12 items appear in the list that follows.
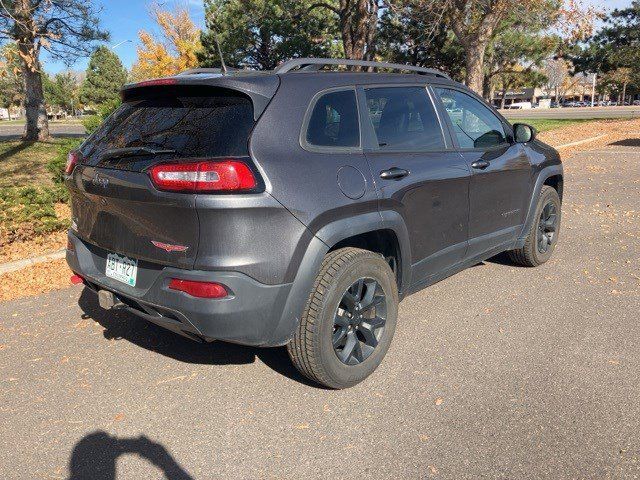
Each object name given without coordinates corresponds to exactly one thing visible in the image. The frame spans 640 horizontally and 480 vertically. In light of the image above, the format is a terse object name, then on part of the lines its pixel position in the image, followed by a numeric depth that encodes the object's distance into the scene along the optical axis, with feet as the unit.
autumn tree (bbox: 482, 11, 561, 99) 87.13
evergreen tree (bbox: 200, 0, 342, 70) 75.85
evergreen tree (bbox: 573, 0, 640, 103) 96.53
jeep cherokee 8.80
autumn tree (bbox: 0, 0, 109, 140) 50.03
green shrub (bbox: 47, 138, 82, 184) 23.76
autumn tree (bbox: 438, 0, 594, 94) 46.03
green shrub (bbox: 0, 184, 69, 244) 18.99
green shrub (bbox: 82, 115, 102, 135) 26.53
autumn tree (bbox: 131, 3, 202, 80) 126.52
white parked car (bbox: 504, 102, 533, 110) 322.47
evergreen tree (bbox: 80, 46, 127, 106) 217.44
